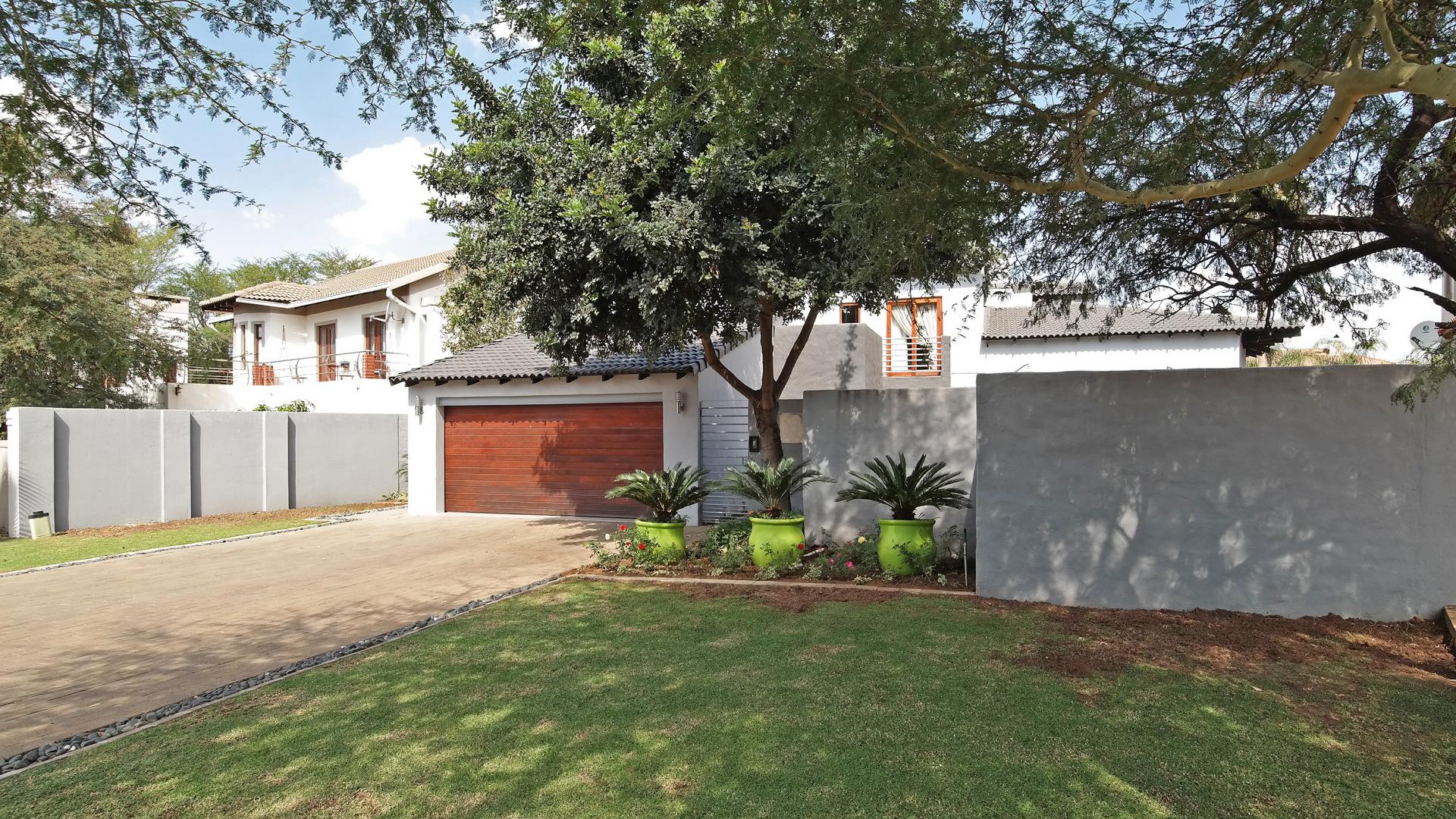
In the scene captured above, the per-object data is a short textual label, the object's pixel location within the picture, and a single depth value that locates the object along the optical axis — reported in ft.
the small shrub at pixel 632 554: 32.48
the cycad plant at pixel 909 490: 29.12
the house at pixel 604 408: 47.16
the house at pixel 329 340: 80.02
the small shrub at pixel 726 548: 31.50
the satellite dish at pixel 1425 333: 26.71
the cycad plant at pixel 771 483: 31.65
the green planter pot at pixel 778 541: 30.55
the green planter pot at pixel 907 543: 28.76
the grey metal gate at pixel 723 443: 46.29
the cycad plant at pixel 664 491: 33.12
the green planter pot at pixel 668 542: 32.63
